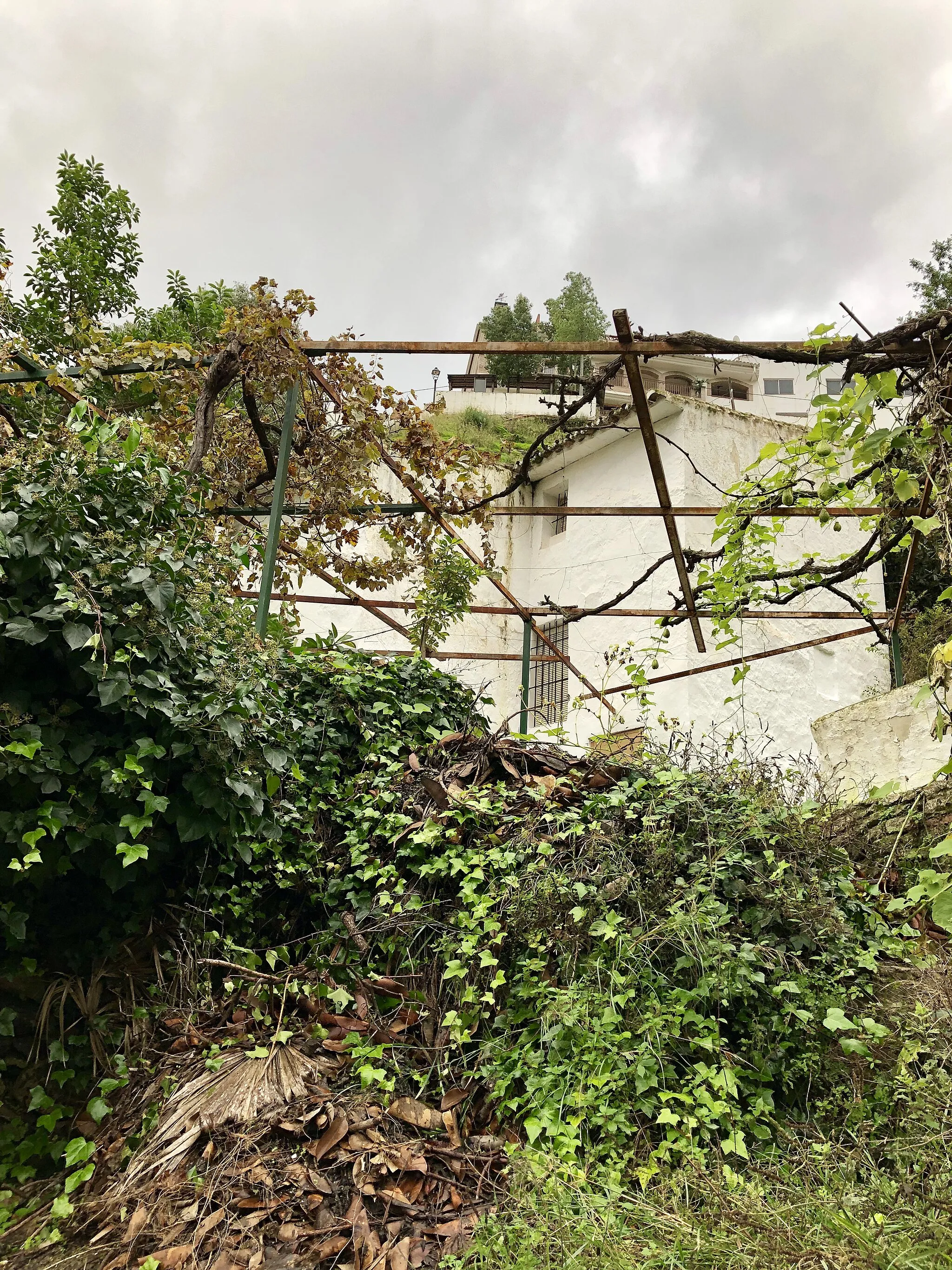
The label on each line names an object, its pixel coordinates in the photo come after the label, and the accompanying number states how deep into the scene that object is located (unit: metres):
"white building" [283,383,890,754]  13.51
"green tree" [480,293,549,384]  34.03
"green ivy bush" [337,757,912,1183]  2.75
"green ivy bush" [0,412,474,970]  2.92
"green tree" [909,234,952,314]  20.61
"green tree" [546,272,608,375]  32.22
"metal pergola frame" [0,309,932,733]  3.86
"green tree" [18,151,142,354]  13.66
